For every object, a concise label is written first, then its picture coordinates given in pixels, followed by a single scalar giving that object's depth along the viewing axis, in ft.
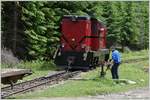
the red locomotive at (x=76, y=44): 96.89
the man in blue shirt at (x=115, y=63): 75.20
